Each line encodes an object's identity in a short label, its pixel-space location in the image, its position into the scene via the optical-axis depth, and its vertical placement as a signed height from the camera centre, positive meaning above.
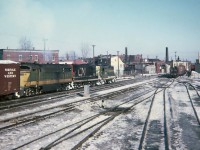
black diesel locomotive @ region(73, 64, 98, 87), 38.03 -0.38
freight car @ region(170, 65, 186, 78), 78.38 +0.02
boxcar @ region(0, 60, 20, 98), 21.20 -0.52
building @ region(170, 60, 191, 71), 137.52 +4.12
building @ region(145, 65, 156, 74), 119.38 +1.00
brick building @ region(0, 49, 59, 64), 66.38 +4.40
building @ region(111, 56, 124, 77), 91.59 +2.63
